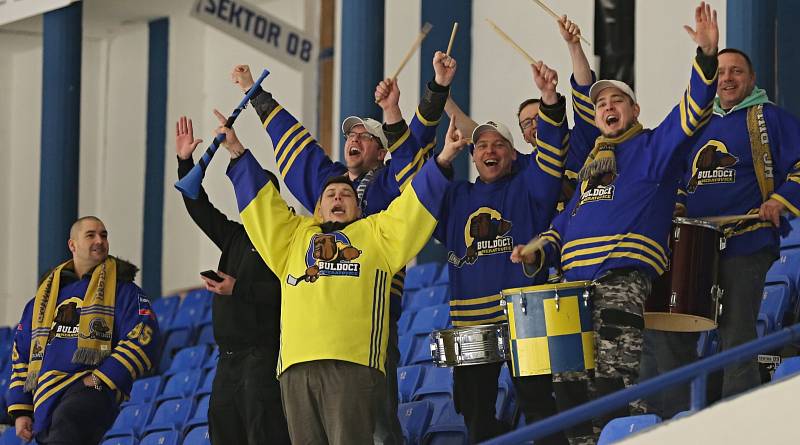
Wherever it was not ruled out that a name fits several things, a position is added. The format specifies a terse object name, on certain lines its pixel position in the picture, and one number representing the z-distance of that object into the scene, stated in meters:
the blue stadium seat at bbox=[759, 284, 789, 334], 14.67
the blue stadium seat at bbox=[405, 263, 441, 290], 20.80
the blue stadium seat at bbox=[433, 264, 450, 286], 20.20
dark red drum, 12.27
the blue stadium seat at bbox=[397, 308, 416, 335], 18.75
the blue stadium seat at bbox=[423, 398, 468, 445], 14.70
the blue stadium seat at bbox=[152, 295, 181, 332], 25.36
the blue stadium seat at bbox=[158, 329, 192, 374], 24.12
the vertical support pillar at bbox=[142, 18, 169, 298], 32.44
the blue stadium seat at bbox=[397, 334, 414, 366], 17.83
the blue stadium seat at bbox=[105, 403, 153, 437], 19.80
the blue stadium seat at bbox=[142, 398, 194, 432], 18.81
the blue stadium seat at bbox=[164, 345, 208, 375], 21.95
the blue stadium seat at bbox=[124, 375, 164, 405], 21.39
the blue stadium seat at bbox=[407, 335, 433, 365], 17.42
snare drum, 12.72
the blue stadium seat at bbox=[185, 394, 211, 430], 18.14
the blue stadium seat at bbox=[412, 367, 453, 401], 15.87
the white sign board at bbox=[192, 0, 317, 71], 22.67
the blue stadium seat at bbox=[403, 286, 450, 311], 19.25
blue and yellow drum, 11.94
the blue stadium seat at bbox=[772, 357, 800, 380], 11.36
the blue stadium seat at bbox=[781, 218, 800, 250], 16.23
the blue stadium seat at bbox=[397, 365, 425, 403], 16.30
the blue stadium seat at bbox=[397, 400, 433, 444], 15.07
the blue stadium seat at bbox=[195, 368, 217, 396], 19.52
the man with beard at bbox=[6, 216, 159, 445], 16.17
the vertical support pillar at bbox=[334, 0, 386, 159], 22.31
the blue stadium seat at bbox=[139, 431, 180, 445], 18.08
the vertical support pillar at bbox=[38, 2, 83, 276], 27.70
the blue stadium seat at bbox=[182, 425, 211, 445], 17.34
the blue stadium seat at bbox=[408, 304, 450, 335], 17.78
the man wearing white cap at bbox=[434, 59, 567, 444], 13.22
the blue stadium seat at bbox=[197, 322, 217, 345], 23.80
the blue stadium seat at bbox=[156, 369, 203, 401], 20.17
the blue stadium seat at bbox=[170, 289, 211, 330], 24.48
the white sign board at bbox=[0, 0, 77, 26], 24.23
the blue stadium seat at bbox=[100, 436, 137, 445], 19.34
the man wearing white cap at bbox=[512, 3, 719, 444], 11.95
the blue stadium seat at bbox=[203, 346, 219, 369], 21.06
